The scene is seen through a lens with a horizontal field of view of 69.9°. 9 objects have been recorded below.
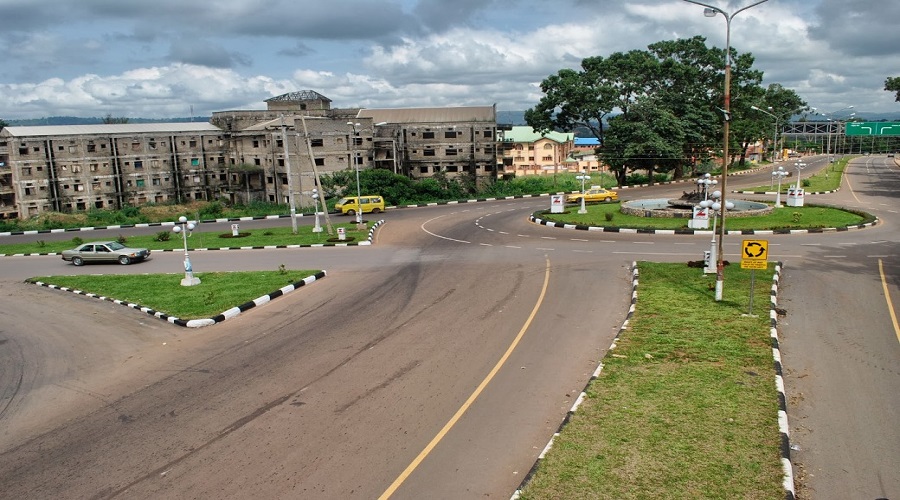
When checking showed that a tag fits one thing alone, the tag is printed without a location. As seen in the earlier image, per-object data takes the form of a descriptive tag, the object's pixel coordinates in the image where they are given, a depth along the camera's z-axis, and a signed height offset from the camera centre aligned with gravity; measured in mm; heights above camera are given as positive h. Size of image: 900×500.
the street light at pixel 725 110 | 16203 +824
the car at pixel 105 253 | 29953 -3996
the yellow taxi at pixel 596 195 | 46125 -3369
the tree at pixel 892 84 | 55469 +4480
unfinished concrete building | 59500 +724
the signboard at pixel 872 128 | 65188 +892
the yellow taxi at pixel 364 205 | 46500 -3412
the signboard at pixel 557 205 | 39044 -3333
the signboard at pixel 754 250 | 15648 -2610
